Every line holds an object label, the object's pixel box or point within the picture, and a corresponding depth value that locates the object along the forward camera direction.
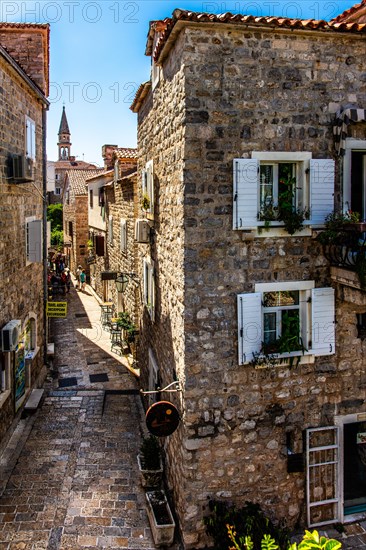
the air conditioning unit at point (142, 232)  10.84
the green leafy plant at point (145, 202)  10.50
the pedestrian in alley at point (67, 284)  28.69
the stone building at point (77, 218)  33.53
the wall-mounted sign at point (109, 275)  17.69
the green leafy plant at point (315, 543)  4.88
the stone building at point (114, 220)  16.86
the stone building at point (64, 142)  87.00
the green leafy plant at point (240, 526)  7.23
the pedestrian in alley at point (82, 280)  30.93
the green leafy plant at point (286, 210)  7.60
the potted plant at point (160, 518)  7.86
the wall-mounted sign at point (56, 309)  15.24
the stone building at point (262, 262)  7.36
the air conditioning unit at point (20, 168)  10.82
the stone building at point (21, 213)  10.59
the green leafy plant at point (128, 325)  15.29
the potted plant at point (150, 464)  9.33
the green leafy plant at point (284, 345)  7.78
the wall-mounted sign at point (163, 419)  7.67
